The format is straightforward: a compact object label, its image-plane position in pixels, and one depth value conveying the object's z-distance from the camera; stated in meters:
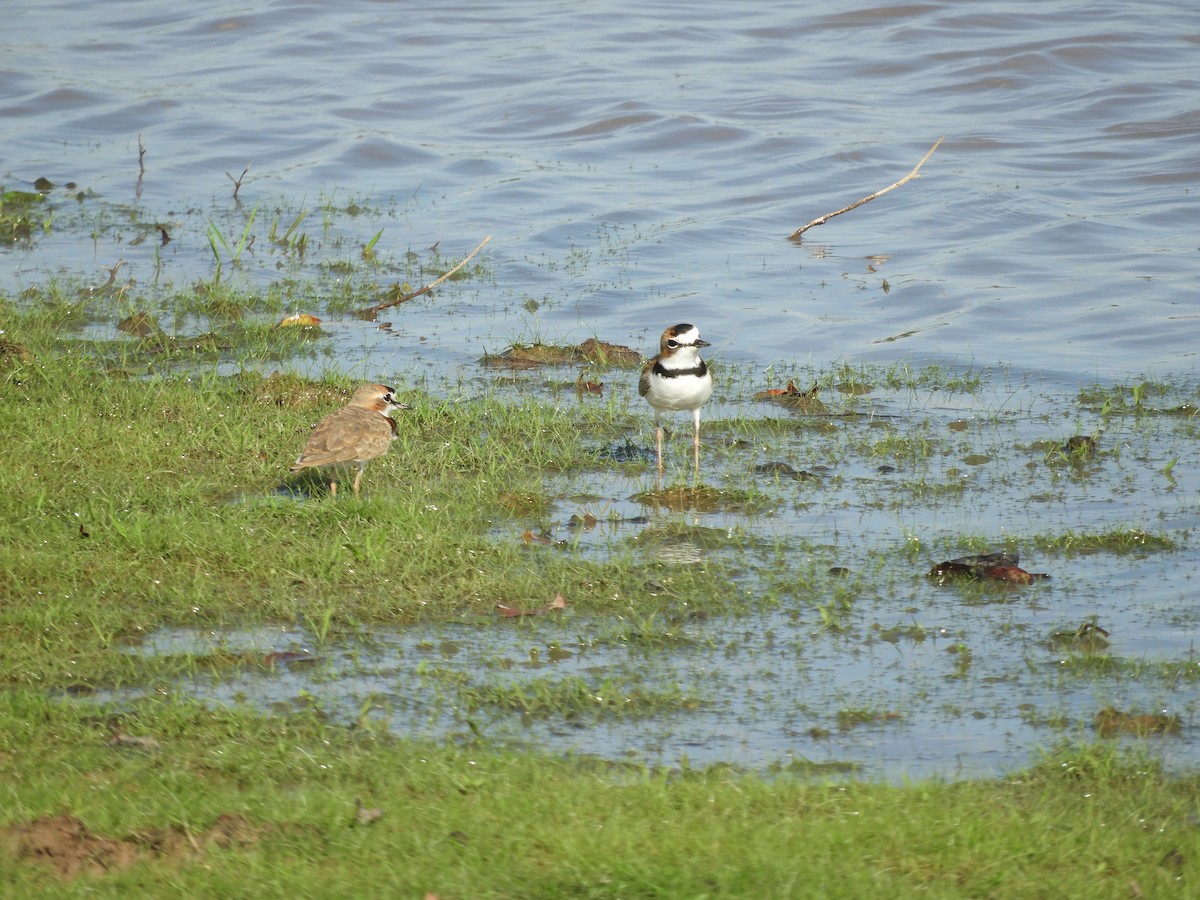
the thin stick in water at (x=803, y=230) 28.93
